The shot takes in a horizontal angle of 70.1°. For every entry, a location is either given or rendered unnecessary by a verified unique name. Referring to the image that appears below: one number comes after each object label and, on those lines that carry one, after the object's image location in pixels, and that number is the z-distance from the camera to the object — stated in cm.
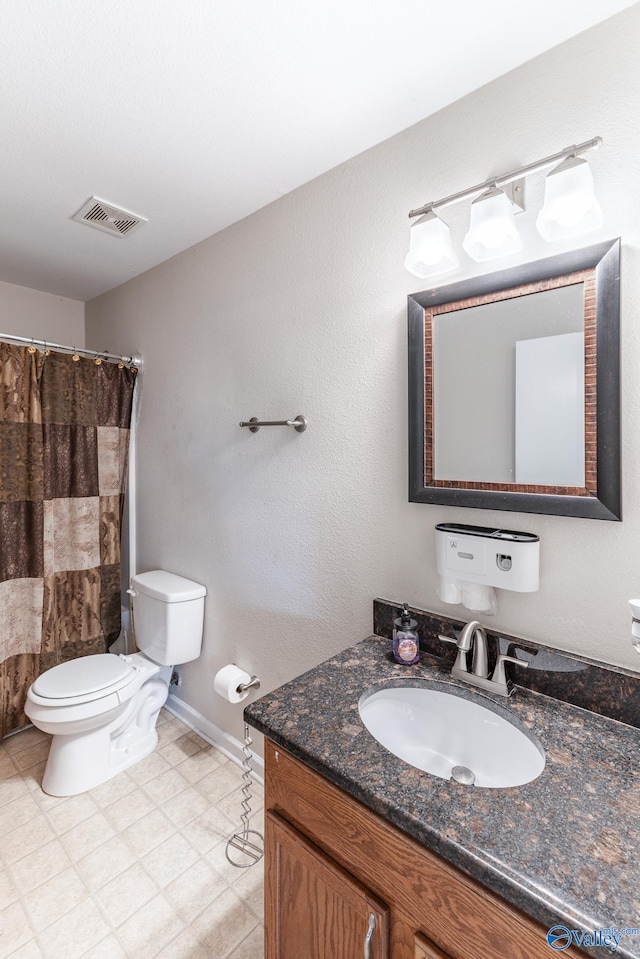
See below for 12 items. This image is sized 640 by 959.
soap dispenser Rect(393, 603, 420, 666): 122
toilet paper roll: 179
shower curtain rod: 207
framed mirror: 100
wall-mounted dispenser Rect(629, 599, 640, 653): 84
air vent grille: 176
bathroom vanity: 61
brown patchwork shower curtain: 214
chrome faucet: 110
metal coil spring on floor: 155
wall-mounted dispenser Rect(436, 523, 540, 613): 108
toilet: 179
